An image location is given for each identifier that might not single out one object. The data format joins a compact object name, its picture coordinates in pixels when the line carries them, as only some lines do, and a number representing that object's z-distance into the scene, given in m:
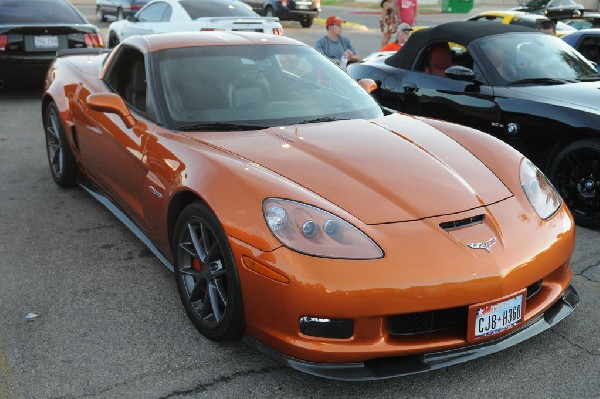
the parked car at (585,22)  12.18
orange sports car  2.92
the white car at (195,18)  11.51
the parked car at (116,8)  21.69
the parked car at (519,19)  11.69
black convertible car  5.31
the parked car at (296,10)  24.66
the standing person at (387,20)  15.80
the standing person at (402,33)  10.48
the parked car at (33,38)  9.72
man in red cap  9.77
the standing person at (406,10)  15.37
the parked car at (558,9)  14.17
